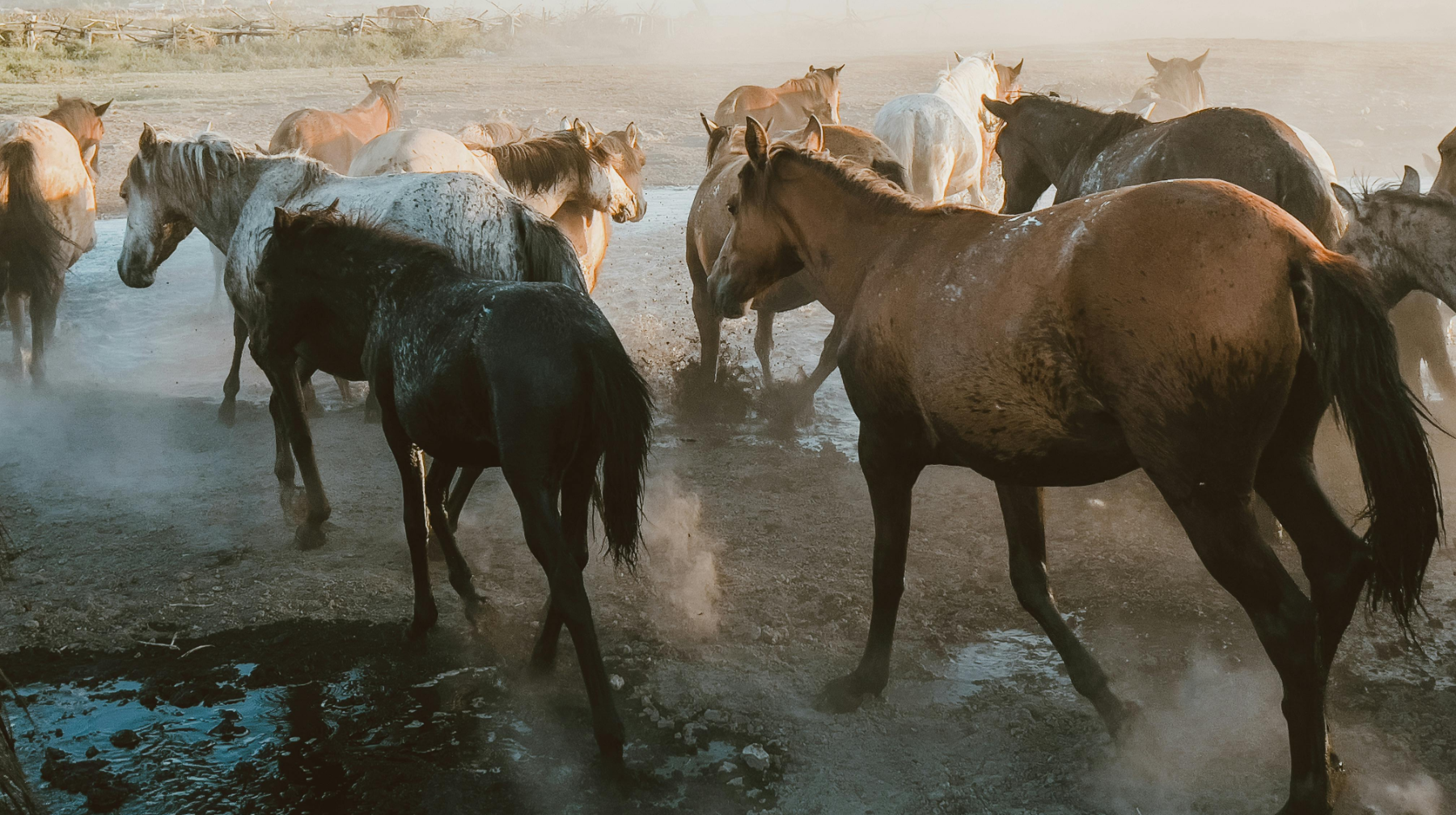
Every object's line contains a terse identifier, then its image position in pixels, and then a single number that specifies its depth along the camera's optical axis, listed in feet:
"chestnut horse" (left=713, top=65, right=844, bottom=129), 45.01
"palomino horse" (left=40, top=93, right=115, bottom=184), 31.35
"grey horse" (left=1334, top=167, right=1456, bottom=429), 15.70
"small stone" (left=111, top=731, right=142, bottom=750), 11.46
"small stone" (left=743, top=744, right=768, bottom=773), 10.81
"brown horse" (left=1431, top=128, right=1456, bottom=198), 17.37
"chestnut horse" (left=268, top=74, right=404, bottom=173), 34.58
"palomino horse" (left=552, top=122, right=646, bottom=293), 21.33
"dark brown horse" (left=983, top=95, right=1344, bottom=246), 16.66
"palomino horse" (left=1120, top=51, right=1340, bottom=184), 49.37
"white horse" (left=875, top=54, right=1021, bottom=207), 32.40
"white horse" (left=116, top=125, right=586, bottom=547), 15.72
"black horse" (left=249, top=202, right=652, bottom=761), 10.72
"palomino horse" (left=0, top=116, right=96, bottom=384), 25.41
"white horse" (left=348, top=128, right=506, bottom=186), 21.44
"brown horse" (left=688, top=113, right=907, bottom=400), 21.59
